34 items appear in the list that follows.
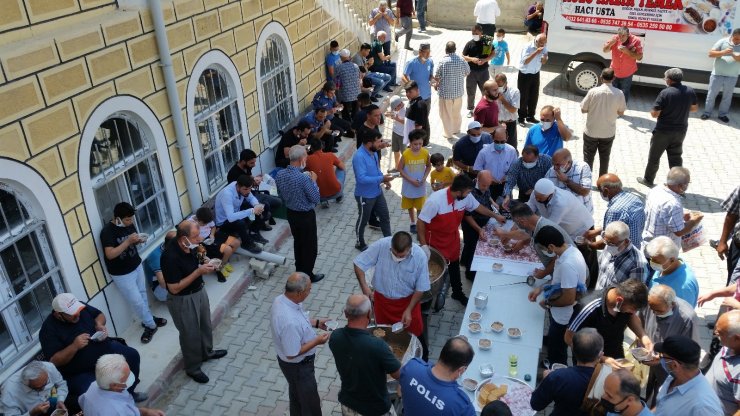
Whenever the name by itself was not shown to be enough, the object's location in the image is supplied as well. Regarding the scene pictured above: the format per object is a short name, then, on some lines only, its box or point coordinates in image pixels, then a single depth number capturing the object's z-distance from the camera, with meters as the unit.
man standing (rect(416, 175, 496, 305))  6.51
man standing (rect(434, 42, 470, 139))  11.24
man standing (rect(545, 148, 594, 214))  7.22
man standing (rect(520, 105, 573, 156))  8.24
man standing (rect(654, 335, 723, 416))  3.98
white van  12.06
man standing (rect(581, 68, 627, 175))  9.05
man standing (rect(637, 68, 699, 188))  9.05
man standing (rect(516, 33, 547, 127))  11.84
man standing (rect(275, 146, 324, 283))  7.18
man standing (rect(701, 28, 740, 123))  11.56
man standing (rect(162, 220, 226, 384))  5.77
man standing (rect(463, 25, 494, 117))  12.28
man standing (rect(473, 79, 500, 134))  9.26
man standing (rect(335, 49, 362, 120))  12.40
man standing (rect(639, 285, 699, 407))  4.77
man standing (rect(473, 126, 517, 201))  7.93
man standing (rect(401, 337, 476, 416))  3.96
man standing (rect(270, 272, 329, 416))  4.90
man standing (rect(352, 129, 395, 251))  7.78
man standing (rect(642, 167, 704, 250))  6.49
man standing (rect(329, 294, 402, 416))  4.41
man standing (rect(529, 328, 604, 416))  4.09
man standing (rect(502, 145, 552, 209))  7.56
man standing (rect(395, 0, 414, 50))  17.72
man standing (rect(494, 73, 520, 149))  10.05
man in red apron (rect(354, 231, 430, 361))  5.60
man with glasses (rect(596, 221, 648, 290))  5.56
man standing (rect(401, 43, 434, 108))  11.33
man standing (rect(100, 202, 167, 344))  6.31
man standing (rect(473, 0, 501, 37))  16.41
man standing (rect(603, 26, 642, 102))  12.04
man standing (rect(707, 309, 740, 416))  4.28
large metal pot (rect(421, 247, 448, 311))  6.36
